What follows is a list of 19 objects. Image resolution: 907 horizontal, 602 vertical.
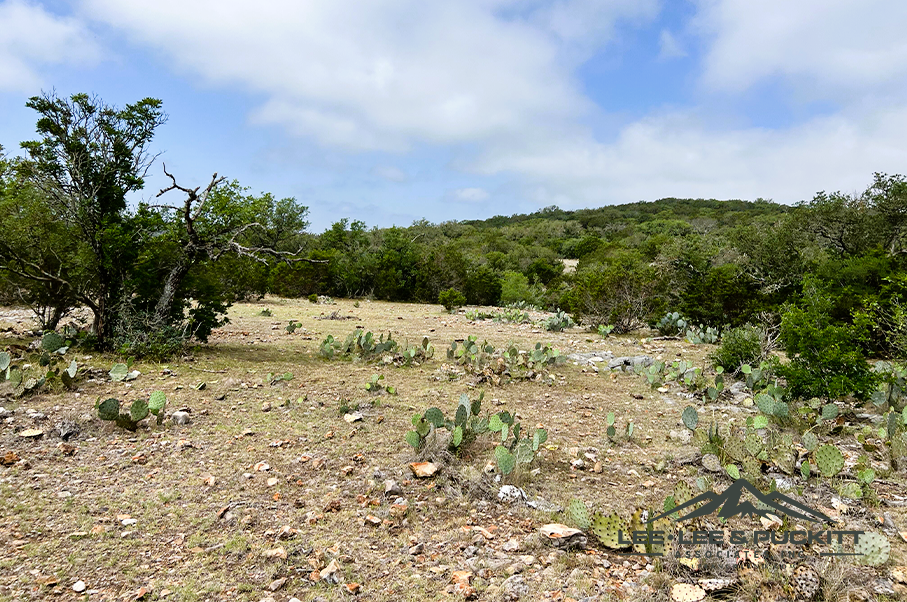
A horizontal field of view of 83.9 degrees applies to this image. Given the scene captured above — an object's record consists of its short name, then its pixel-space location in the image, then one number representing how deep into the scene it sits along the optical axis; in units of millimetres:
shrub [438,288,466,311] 21094
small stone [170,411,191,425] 5223
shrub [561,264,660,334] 14453
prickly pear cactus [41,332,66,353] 7375
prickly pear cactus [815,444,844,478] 4094
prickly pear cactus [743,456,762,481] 4254
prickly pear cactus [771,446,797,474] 4413
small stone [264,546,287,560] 3025
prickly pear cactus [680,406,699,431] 5738
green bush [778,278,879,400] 6395
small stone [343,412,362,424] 5581
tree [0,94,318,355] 7695
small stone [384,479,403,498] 3900
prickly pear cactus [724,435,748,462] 4566
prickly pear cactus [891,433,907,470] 4434
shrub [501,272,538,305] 24375
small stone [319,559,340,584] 2835
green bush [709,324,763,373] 8695
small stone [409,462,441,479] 4188
